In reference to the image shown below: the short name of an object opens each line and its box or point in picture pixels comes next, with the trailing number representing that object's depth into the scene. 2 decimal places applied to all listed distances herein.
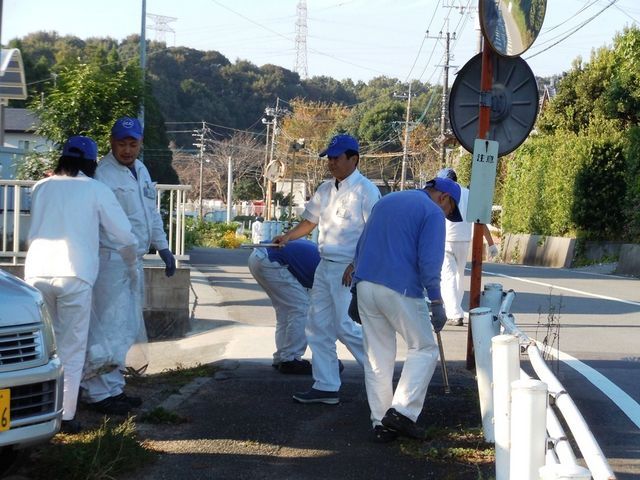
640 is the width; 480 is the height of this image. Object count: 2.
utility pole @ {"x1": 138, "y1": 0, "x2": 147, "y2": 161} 33.57
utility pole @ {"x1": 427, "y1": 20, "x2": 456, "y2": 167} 50.56
